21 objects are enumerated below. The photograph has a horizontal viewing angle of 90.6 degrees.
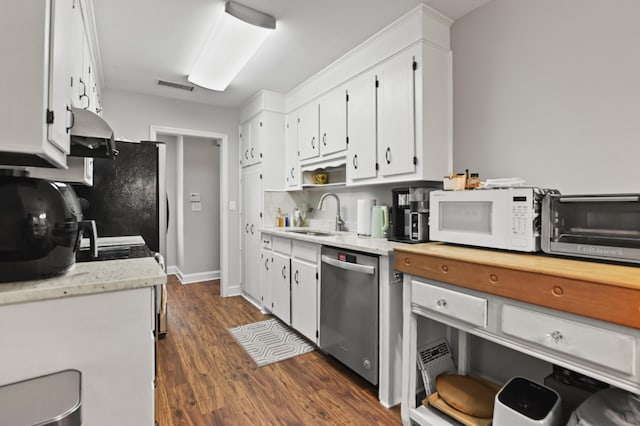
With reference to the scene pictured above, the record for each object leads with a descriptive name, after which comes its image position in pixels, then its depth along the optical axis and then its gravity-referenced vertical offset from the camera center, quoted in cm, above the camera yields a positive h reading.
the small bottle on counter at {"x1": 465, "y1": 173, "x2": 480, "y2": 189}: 180 +16
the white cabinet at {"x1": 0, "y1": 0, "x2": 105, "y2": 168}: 96 +42
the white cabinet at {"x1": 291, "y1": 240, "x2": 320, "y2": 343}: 257 -66
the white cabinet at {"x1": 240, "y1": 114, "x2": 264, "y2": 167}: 372 +89
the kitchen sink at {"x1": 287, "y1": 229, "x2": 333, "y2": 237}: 306 -22
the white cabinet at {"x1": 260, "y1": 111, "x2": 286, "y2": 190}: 366 +74
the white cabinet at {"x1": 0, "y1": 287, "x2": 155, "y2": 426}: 93 -43
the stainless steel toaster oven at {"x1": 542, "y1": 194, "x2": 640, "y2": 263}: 122 -7
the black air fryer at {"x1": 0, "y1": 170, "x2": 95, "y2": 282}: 97 -5
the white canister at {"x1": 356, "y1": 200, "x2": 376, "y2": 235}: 273 -4
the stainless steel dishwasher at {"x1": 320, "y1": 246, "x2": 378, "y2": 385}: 199 -68
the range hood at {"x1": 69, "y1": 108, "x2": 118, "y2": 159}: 143 +37
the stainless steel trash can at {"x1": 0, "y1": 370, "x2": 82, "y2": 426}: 72 -47
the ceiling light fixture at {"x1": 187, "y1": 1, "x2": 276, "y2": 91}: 212 +128
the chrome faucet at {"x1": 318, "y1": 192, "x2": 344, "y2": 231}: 321 -10
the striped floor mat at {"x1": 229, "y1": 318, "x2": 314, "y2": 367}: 256 -116
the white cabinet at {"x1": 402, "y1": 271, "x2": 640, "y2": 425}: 103 -50
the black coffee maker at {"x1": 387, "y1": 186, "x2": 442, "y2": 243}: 205 -2
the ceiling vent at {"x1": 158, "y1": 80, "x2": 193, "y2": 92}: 339 +139
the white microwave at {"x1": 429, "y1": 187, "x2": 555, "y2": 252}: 148 -4
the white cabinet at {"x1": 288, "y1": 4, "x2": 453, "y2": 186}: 213 +81
